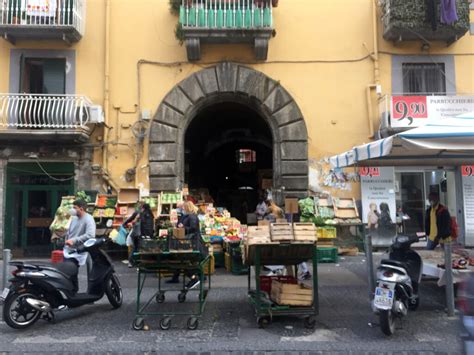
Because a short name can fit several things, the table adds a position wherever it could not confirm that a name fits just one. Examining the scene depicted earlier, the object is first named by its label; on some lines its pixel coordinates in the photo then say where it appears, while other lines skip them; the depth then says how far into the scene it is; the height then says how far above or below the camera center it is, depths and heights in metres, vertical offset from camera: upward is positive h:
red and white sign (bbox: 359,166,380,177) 12.80 +1.01
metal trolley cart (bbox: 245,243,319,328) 5.81 -0.83
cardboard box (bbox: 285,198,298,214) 11.56 +0.05
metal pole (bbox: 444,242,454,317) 6.16 -0.97
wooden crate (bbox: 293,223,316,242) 5.78 -0.30
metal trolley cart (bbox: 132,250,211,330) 5.82 -0.73
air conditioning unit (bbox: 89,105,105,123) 12.49 +2.63
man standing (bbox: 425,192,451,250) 7.70 -0.27
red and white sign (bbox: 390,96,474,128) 12.49 +2.69
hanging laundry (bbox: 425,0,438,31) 12.43 +5.28
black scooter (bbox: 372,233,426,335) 5.30 -1.02
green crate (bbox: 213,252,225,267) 10.51 -1.15
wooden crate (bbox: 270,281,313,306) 5.97 -1.14
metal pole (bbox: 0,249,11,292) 7.14 -0.85
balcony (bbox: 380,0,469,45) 12.46 +5.09
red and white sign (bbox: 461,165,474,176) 12.82 +0.98
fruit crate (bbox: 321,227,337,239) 11.61 -0.64
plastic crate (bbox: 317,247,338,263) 11.16 -1.15
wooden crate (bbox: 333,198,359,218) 12.48 -0.02
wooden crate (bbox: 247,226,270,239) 5.87 -0.30
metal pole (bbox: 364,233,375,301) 6.62 -0.85
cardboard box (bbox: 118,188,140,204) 12.41 +0.41
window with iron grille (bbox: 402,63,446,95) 13.28 +3.73
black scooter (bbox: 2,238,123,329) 5.80 -1.03
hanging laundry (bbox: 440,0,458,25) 12.20 +5.18
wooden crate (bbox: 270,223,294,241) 5.75 -0.29
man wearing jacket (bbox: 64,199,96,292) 6.86 -0.33
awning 5.83 +0.88
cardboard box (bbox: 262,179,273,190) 15.48 +0.85
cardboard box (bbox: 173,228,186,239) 7.98 -0.39
